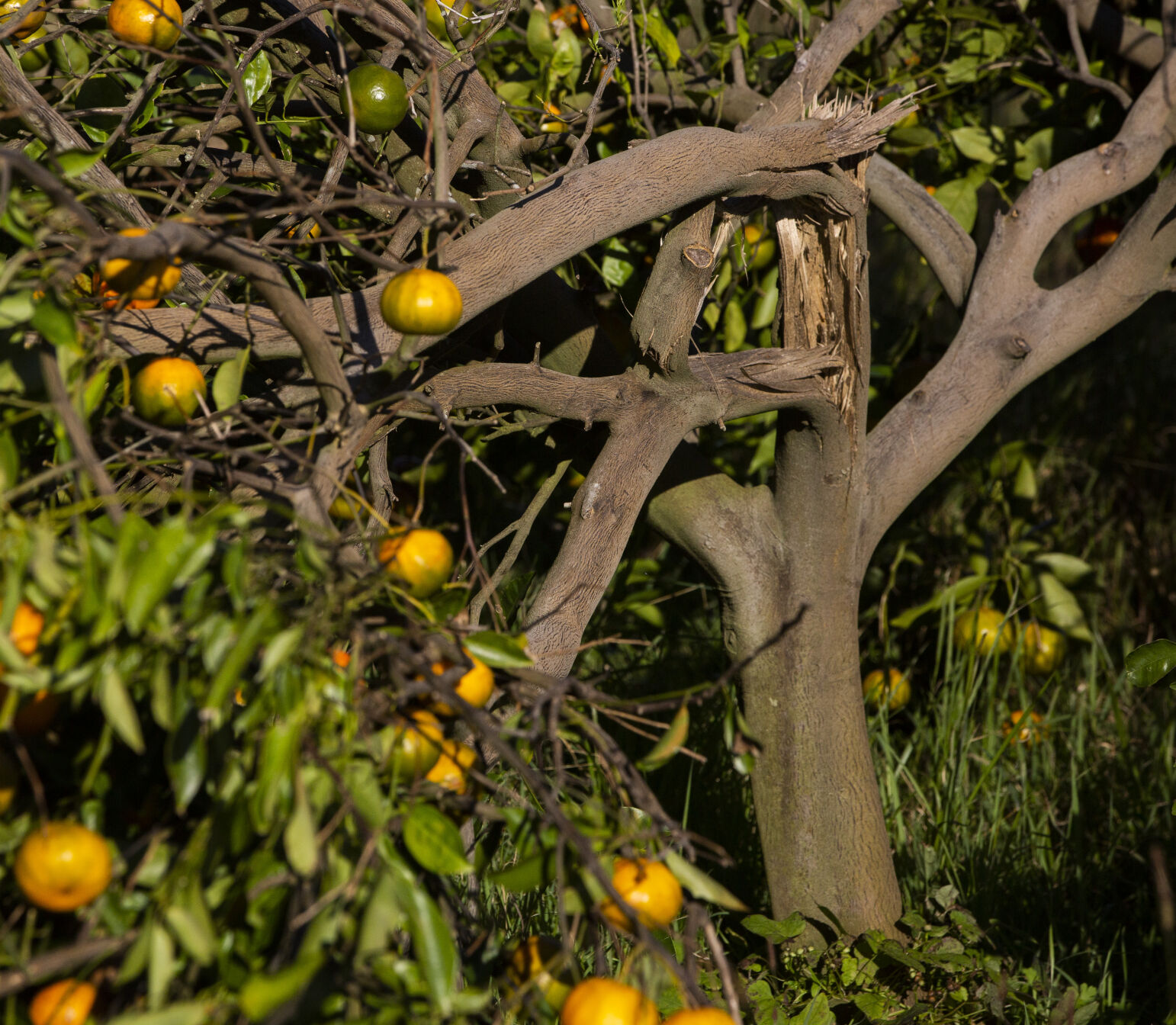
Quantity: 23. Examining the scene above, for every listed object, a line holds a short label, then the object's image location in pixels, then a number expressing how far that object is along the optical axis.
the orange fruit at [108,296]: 3.63
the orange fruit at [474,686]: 3.48
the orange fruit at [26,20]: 3.95
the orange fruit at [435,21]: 4.33
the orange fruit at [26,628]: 3.38
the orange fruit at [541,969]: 3.49
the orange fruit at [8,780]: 3.40
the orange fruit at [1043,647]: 5.85
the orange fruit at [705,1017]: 3.43
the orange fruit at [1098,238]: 5.62
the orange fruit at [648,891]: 3.46
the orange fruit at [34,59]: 4.18
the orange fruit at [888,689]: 5.71
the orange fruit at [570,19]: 4.73
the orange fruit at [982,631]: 5.62
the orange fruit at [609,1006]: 3.42
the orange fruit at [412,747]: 3.43
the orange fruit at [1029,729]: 5.48
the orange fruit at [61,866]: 3.35
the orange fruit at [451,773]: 3.49
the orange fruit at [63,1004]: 3.37
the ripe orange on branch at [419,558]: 3.51
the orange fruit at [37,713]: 3.40
